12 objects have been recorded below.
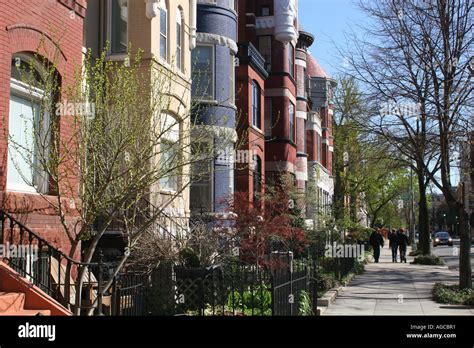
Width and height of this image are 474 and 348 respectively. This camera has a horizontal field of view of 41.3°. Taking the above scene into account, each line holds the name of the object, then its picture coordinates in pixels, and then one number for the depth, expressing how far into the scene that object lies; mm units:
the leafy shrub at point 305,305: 10972
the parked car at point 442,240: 64250
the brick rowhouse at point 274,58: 27953
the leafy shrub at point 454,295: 14578
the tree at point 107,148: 8547
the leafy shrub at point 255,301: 10492
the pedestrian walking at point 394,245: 30994
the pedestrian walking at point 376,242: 30766
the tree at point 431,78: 15961
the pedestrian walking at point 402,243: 30480
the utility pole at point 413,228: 46394
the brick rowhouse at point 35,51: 9539
